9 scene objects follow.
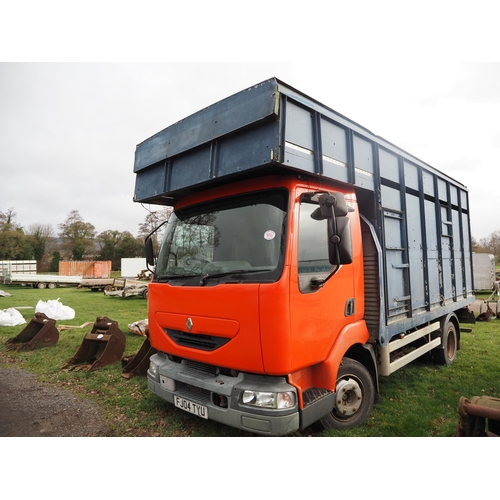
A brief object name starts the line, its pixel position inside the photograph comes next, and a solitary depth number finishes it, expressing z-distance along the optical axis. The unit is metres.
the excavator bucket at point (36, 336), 6.83
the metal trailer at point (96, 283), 21.13
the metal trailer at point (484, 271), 15.91
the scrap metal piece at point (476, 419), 2.03
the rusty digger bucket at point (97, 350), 5.55
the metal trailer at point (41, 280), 24.02
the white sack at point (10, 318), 9.01
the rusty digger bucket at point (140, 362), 5.03
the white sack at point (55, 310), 9.92
